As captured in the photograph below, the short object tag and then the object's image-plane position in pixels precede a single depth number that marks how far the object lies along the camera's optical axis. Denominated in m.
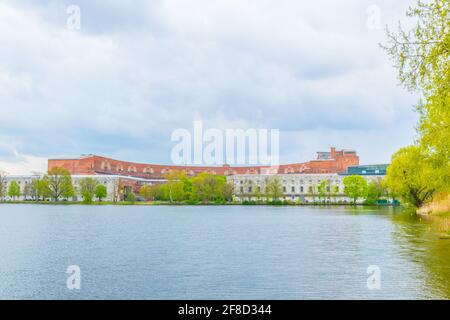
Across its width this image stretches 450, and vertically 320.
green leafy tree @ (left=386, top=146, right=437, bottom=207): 61.22
